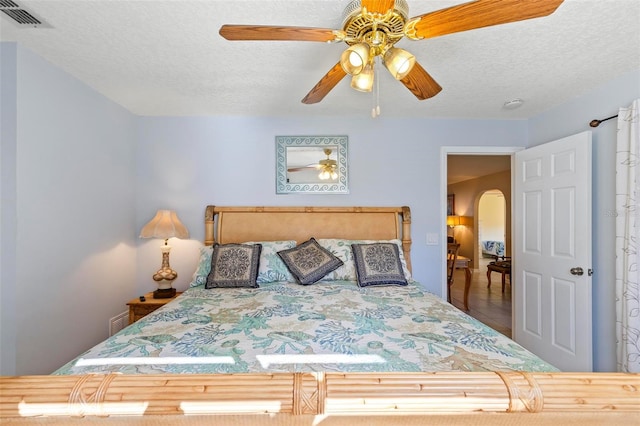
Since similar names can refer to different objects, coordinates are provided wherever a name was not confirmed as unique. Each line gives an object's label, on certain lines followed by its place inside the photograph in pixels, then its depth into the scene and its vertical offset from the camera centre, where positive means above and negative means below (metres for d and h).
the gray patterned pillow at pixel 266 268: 2.39 -0.49
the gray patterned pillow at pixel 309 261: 2.34 -0.43
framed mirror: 2.98 +0.51
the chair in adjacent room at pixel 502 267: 4.97 -1.00
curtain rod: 2.21 +0.74
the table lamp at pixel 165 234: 2.56 -0.21
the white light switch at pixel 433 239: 3.01 -0.28
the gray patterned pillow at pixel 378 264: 2.29 -0.44
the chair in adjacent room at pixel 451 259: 4.03 -0.68
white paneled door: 2.23 -0.35
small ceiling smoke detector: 2.54 +1.04
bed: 0.68 -0.58
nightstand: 2.37 -0.82
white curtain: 1.93 -0.18
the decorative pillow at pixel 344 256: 2.46 -0.39
